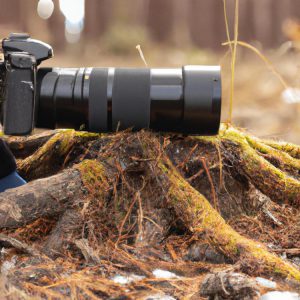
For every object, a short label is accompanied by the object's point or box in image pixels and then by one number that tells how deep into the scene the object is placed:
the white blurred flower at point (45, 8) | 6.20
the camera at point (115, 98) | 1.66
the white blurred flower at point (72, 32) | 6.33
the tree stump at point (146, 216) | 1.39
